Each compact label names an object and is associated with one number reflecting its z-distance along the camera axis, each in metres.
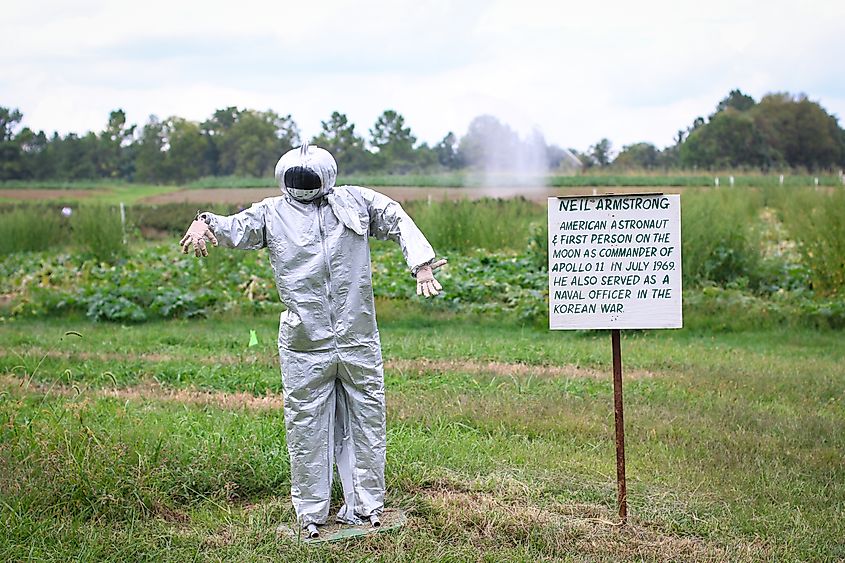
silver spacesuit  5.04
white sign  5.13
